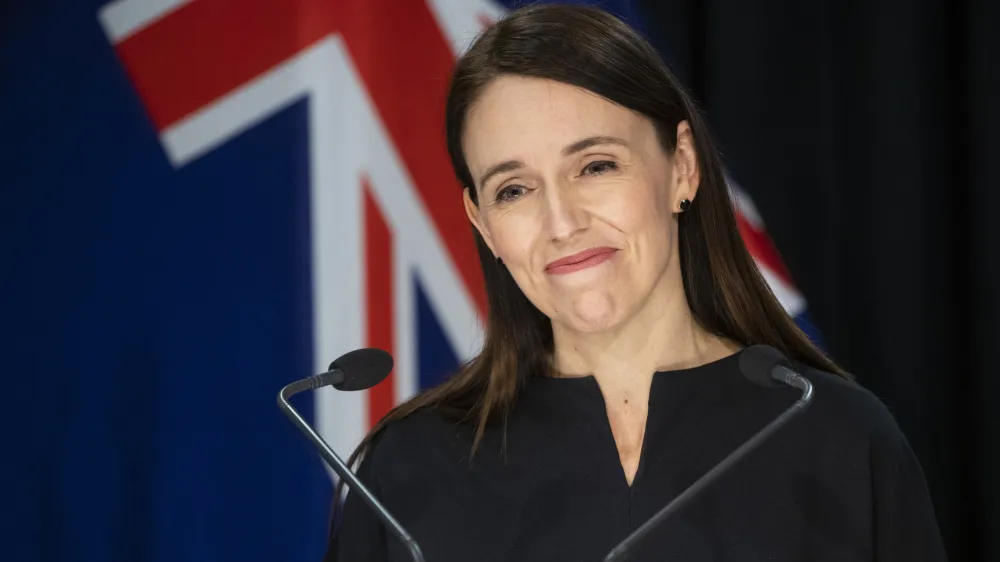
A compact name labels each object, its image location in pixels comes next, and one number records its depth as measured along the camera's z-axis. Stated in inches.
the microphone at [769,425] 192.6
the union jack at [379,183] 218.8
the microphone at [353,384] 194.1
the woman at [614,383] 199.2
